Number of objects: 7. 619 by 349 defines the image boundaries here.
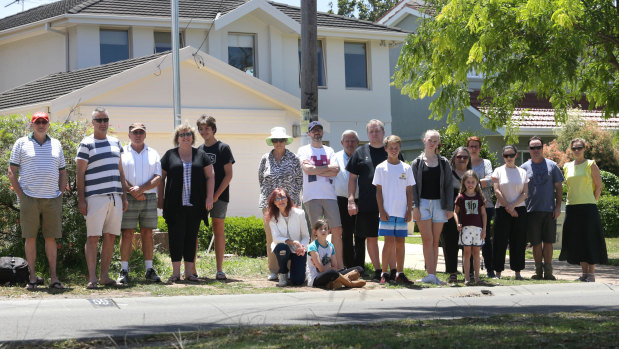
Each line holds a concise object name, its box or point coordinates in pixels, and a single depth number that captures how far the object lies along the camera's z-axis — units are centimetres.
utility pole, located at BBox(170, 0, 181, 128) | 1869
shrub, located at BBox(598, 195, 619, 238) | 2286
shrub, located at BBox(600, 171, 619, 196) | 2488
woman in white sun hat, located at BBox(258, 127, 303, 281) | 1195
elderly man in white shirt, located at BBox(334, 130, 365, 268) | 1228
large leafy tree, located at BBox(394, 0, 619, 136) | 1496
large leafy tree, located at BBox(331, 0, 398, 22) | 5112
